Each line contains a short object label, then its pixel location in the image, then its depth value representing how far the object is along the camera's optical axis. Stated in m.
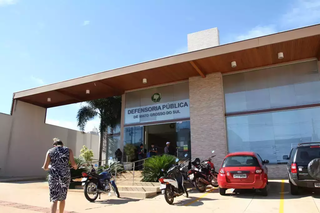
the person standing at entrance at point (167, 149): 13.21
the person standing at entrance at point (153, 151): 14.71
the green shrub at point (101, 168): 11.85
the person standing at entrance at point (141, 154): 15.21
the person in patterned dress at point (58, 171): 4.71
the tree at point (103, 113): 18.89
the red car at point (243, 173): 7.39
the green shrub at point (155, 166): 10.54
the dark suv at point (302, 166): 7.00
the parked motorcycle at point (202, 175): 8.81
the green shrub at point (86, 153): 18.26
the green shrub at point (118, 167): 9.85
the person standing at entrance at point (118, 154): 15.43
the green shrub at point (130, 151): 15.62
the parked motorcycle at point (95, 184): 7.92
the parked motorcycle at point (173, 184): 7.05
